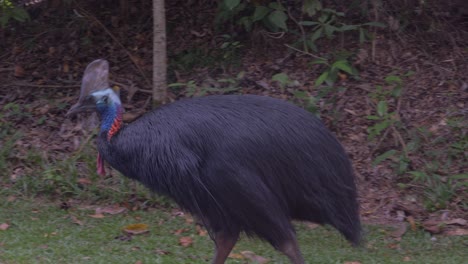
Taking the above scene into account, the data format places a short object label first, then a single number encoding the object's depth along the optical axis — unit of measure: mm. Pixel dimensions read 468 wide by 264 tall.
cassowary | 8226
